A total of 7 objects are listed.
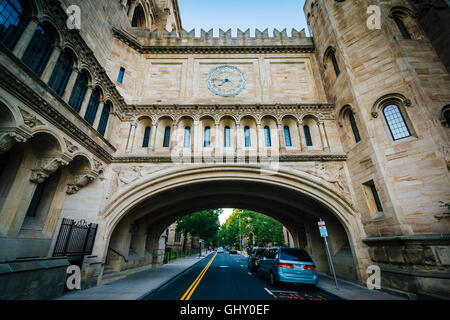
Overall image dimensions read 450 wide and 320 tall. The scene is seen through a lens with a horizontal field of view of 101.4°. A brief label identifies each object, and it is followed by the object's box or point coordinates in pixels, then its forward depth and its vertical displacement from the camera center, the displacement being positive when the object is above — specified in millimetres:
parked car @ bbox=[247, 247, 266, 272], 13494 -1690
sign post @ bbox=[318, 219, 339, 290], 8475 +234
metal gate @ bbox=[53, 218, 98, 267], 7547 -69
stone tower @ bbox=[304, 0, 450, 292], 6852 +4167
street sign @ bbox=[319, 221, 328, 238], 8473 +233
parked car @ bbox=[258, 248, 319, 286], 7898 -1340
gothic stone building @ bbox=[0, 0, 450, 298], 6355 +4653
